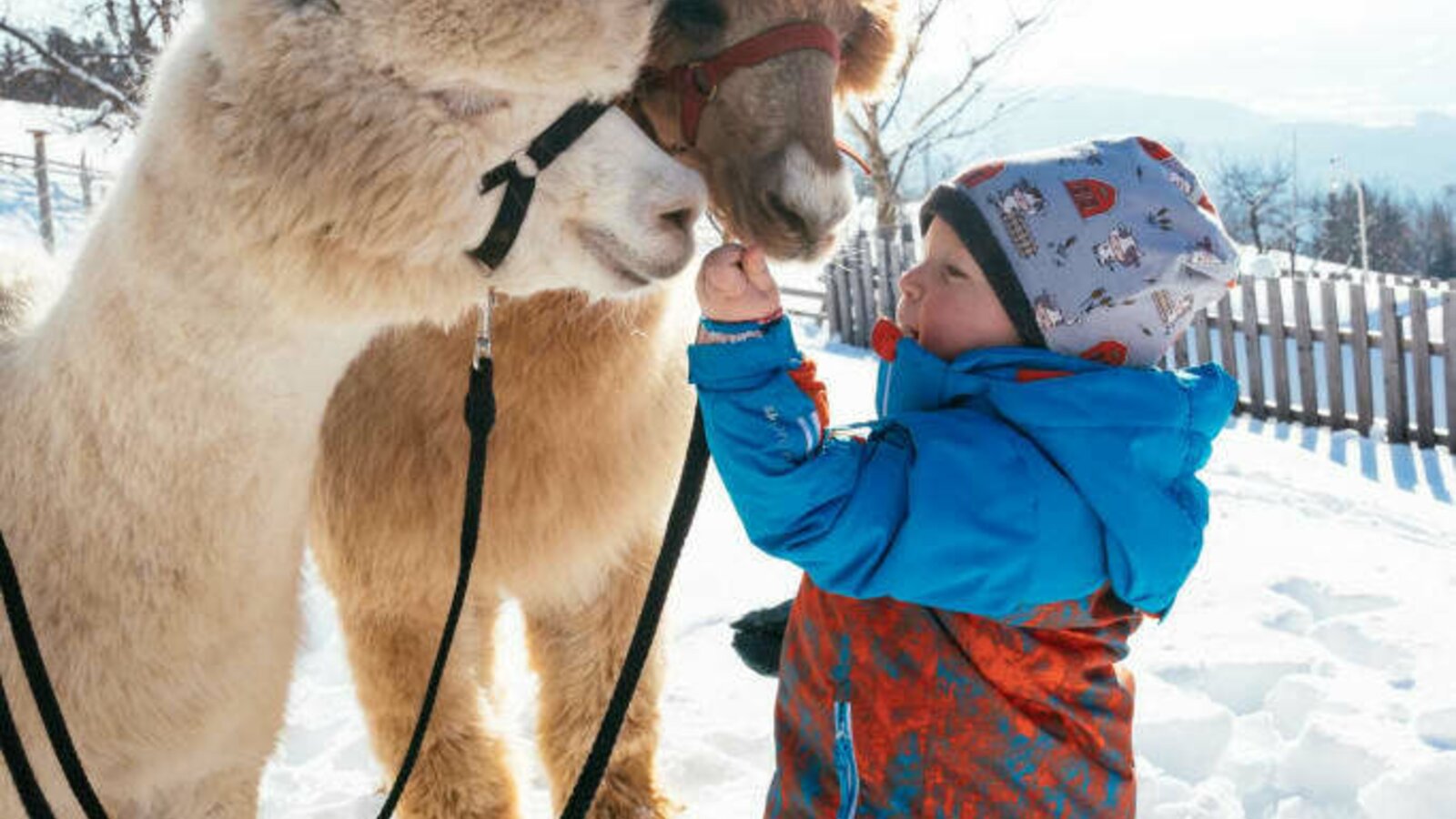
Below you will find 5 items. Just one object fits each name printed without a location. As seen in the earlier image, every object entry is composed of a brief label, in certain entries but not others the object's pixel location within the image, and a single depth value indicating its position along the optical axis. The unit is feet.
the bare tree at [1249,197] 125.13
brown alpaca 6.17
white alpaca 4.12
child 4.41
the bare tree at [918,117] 32.22
